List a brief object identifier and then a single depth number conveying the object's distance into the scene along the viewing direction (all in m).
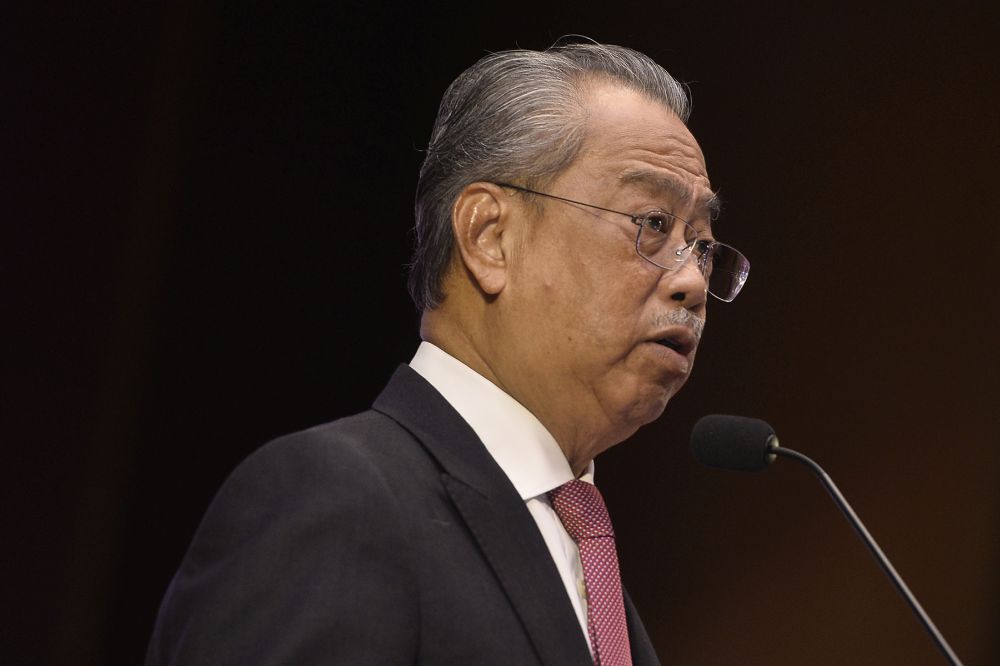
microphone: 3.45
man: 3.34
